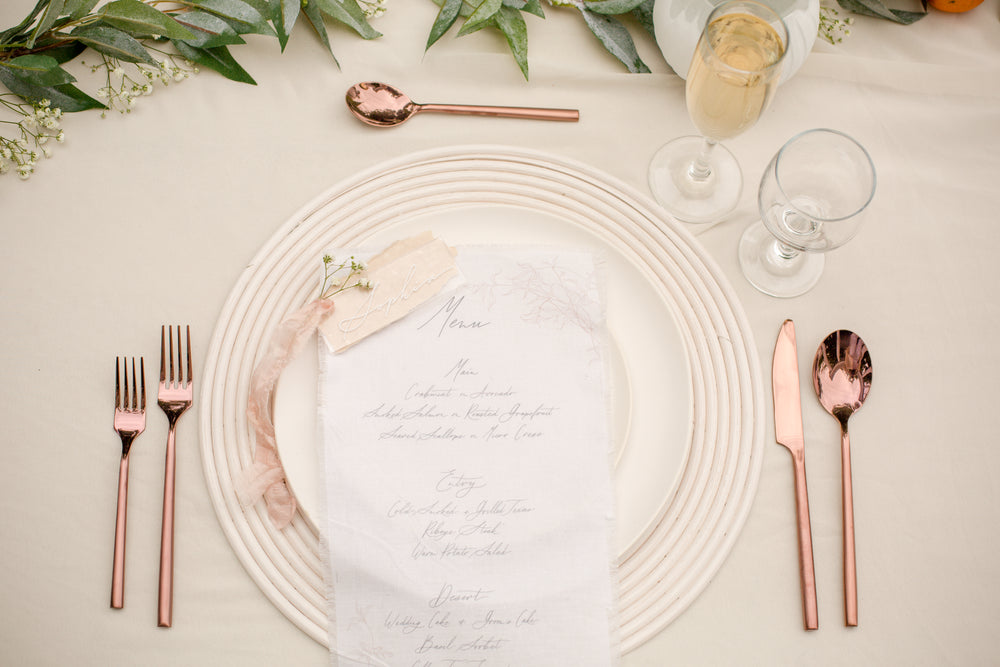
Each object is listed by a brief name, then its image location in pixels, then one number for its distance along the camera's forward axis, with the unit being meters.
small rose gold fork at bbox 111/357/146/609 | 0.70
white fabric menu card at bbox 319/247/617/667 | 0.68
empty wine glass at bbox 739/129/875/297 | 0.74
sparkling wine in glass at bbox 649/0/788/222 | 0.70
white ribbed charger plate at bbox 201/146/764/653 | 0.71
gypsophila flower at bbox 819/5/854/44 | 0.94
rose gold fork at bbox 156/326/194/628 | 0.70
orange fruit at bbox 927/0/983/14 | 0.95
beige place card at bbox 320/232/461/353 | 0.75
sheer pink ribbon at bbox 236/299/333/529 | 0.71
